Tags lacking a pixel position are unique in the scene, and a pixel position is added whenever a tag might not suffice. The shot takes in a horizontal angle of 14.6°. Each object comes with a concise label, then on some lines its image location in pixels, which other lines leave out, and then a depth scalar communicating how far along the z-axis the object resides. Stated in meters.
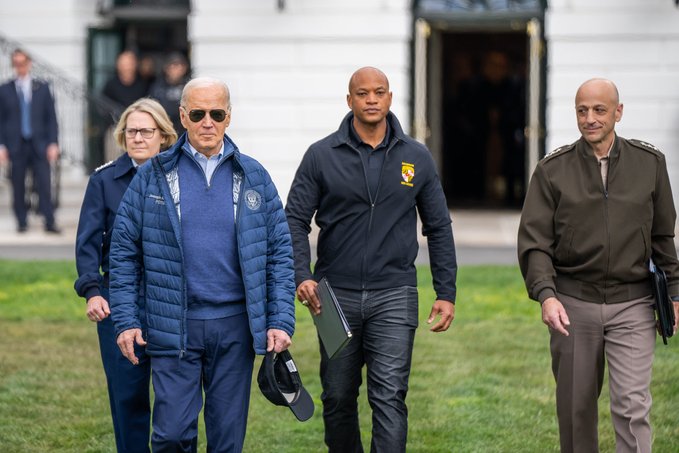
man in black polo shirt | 12.45
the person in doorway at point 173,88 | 30.17
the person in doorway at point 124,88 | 35.81
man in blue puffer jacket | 10.79
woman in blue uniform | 12.12
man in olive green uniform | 11.69
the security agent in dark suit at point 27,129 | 32.36
